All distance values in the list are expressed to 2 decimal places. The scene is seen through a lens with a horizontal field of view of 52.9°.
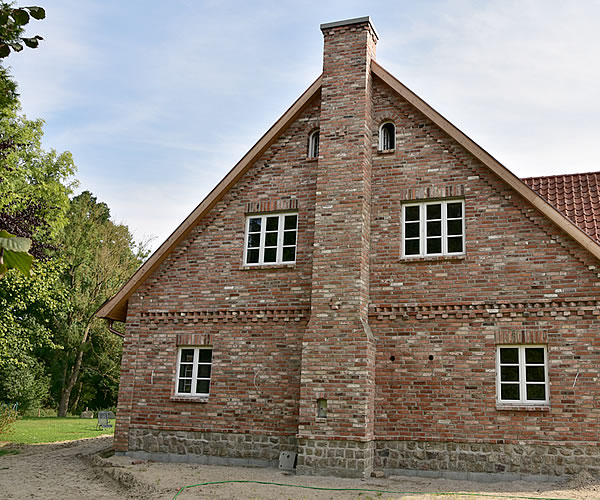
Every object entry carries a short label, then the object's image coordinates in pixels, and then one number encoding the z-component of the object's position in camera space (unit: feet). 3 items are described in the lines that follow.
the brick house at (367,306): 37.88
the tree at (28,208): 67.00
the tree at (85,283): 105.60
